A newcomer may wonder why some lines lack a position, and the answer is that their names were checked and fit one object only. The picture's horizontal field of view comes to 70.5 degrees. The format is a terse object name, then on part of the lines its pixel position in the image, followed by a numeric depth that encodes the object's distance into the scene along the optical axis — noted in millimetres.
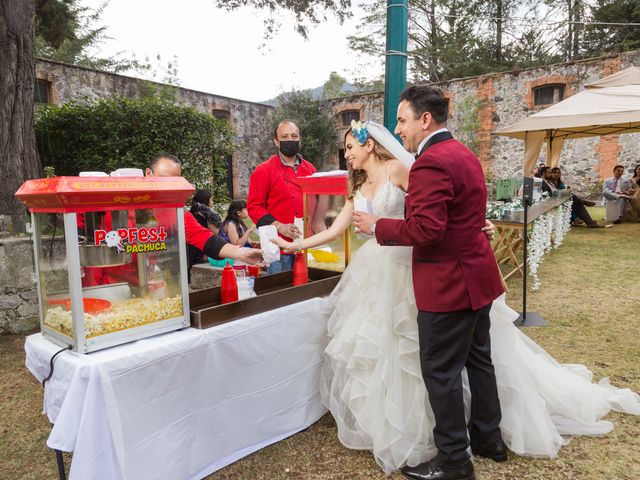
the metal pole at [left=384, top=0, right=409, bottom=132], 3199
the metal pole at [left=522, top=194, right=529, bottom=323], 4557
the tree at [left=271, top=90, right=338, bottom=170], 19719
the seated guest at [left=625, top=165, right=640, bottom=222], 11672
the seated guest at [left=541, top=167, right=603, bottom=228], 11383
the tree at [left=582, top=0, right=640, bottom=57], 19438
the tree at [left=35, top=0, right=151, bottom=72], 22559
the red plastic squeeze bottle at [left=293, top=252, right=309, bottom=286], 2848
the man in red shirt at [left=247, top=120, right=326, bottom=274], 3785
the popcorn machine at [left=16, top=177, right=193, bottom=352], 1750
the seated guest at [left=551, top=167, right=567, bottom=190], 11328
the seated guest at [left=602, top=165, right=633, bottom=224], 11688
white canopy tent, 5750
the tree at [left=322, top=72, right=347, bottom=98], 43094
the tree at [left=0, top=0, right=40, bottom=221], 4926
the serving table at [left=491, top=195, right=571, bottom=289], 5977
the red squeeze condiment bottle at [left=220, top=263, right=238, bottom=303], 2422
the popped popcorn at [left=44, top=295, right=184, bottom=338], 1831
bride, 2289
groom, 1969
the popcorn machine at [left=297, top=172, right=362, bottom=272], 3156
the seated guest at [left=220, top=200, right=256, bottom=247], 5930
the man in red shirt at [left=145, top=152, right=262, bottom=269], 2582
